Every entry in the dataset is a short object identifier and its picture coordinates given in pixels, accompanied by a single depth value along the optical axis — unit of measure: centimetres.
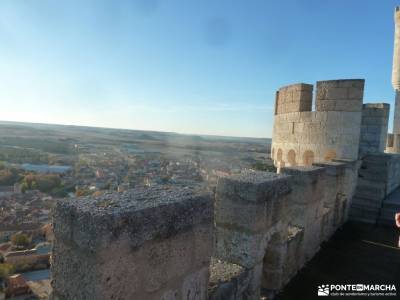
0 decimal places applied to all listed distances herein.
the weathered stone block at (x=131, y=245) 150
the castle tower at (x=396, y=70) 1433
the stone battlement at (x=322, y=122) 653
